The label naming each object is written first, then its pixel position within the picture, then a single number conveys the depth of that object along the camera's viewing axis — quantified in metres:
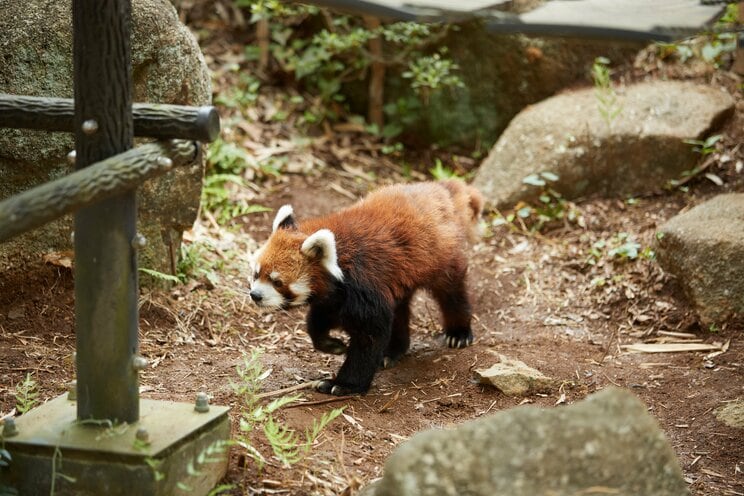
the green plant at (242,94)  7.87
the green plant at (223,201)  6.66
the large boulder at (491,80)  7.76
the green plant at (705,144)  6.69
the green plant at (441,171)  7.42
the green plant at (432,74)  7.55
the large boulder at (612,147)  6.82
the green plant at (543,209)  6.79
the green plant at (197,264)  5.55
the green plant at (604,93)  6.86
